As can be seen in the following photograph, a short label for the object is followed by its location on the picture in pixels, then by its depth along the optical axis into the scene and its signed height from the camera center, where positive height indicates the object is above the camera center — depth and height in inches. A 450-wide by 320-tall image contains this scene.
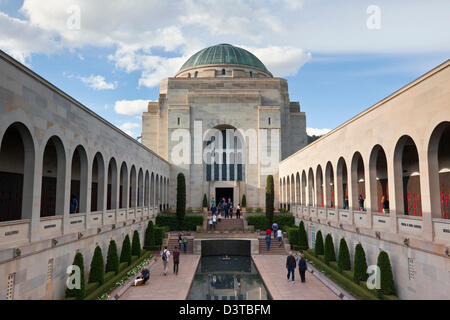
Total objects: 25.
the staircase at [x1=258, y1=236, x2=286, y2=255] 1068.1 -138.3
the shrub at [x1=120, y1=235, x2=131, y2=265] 797.9 -108.7
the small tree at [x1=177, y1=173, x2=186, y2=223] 1258.6 +11.5
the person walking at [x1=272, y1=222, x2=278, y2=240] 1144.8 -84.7
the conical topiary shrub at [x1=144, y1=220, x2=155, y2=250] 1055.6 -104.9
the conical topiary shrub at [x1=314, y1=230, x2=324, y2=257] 879.7 -107.1
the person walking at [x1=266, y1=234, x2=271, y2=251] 1067.2 -115.8
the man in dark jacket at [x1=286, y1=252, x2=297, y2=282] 690.2 -118.4
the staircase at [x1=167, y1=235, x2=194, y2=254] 1089.2 -129.1
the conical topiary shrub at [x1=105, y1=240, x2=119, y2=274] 689.0 -107.0
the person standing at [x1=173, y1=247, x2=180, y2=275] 788.0 -126.5
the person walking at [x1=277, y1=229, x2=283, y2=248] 1102.1 -106.5
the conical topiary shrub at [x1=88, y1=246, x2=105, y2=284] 595.2 -108.3
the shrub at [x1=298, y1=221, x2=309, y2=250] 1055.6 -107.6
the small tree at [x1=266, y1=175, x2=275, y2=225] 1225.4 +4.8
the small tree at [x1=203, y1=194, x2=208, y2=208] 1614.2 -5.4
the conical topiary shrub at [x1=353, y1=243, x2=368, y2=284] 601.3 -107.0
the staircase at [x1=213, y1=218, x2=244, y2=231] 1278.3 -81.7
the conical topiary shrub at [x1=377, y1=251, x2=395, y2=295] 519.2 -105.6
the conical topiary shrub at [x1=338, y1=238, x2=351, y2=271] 686.5 -106.0
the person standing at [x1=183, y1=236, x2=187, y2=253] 1064.8 -123.4
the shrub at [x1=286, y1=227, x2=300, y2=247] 1083.9 -106.1
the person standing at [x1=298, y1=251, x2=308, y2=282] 690.2 -123.2
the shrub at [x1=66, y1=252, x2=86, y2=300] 512.1 -118.8
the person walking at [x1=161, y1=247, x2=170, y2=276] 766.2 -116.8
